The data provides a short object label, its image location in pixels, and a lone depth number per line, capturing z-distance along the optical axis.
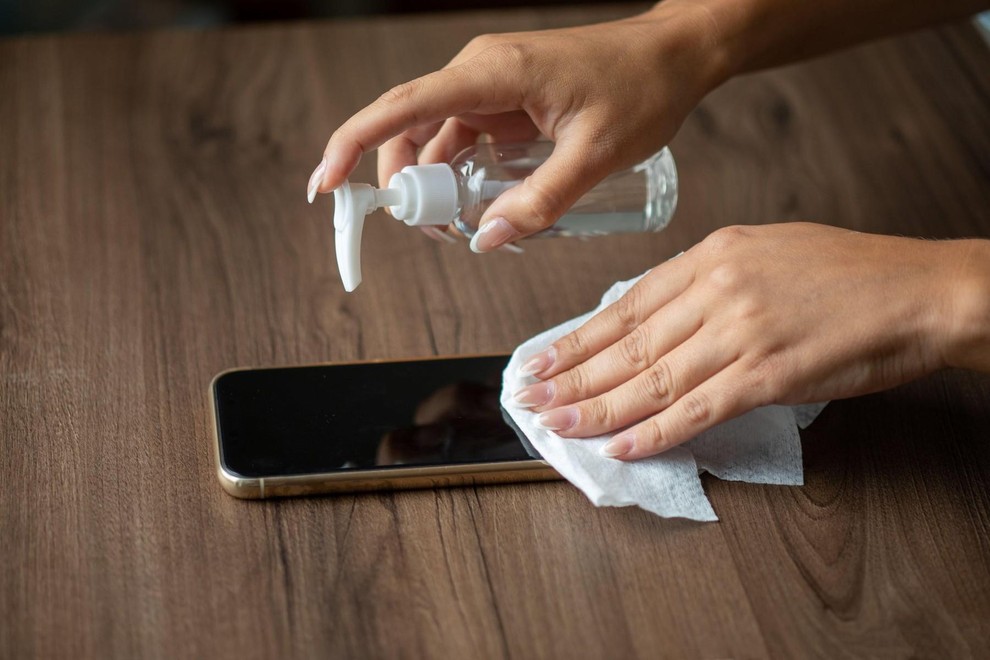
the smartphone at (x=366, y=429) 0.69
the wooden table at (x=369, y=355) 0.62
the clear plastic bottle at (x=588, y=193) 0.80
